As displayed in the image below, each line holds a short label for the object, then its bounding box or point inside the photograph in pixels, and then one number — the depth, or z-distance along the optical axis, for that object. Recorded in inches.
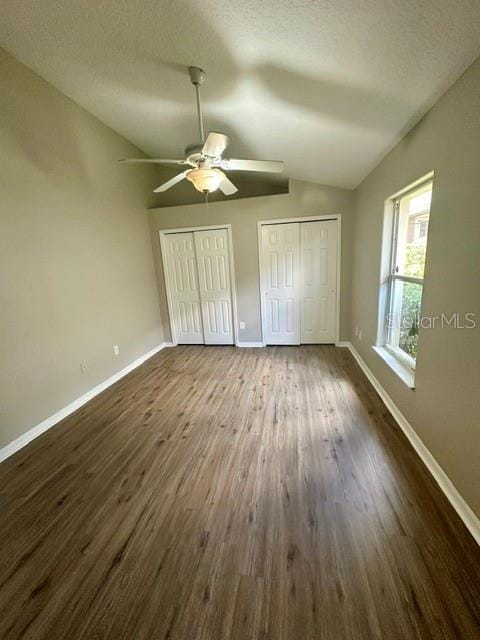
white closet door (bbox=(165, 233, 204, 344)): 166.1
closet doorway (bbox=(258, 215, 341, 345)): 151.9
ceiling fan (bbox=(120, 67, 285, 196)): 74.0
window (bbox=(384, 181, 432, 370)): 80.5
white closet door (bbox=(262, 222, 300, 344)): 155.2
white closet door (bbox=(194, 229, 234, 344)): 161.9
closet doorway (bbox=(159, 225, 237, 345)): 162.4
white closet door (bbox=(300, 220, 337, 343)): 151.1
